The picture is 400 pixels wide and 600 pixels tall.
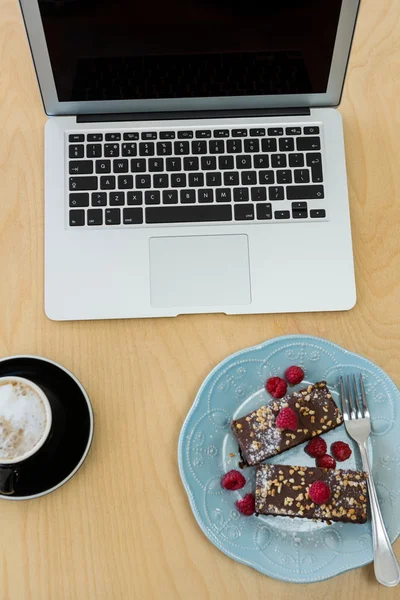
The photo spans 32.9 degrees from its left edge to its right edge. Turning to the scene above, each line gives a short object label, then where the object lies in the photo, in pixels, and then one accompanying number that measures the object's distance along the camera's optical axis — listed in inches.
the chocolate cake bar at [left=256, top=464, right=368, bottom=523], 35.3
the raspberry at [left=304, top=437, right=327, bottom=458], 36.5
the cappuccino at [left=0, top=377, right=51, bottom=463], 33.2
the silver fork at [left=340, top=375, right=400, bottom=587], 34.6
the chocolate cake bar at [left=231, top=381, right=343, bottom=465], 36.1
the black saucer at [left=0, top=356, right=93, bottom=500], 35.1
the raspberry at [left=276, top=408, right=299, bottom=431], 36.0
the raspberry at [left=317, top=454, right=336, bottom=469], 36.5
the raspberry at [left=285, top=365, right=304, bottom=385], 37.0
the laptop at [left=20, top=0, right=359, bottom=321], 37.6
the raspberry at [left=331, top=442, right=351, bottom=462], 36.5
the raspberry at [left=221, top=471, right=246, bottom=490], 35.8
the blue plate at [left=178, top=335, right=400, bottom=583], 35.2
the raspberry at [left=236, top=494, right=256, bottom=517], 35.5
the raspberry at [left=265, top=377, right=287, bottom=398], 37.2
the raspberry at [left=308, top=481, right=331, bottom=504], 35.1
